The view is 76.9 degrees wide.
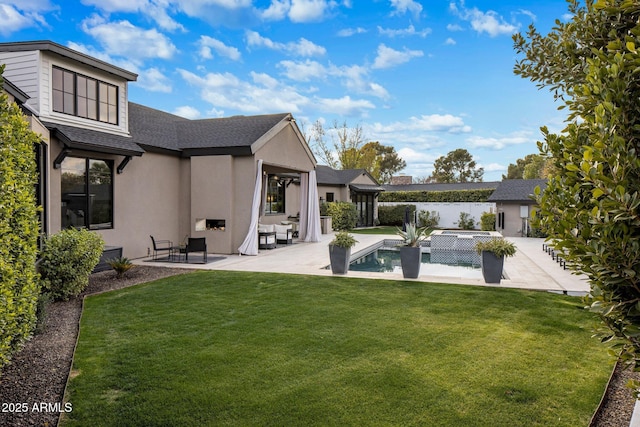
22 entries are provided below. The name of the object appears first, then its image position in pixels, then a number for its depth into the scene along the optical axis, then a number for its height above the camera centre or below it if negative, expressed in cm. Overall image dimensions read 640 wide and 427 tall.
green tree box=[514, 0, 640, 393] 173 +14
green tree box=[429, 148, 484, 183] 6003 +684
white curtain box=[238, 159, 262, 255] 1446 -54
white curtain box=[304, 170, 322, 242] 1934 -1
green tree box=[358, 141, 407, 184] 6159 +794
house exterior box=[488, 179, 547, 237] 2273 +31
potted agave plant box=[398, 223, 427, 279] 1025 -104
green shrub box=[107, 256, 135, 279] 1027 -131
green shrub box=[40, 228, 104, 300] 779 -95
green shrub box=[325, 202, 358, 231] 2597 -2
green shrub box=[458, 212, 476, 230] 2843 -60
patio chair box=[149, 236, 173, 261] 1380 -113
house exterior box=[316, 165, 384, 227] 2883 +178
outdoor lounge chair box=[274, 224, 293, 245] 1800 -90
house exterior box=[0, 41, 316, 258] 1046 +189
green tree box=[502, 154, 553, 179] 4544 +586
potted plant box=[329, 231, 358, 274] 1086 -103
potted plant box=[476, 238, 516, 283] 968 -105
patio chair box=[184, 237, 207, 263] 1270 -97
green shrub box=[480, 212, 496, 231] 2478 -50
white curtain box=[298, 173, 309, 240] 1969 +43
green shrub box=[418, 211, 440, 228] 2989 -33
